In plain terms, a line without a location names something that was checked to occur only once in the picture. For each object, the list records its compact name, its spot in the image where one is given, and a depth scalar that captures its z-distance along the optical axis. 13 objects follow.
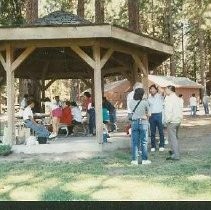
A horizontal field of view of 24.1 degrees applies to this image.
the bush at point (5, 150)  13.08
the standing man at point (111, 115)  19.29
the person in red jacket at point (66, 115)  16.39
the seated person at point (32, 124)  13.89
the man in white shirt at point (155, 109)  13.20
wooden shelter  12.75
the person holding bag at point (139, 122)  11.05
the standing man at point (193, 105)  33.25
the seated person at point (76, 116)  17.08
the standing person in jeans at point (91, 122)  16.97
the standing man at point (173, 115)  11.41
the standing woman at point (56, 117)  15.90
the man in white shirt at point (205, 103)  35.20
